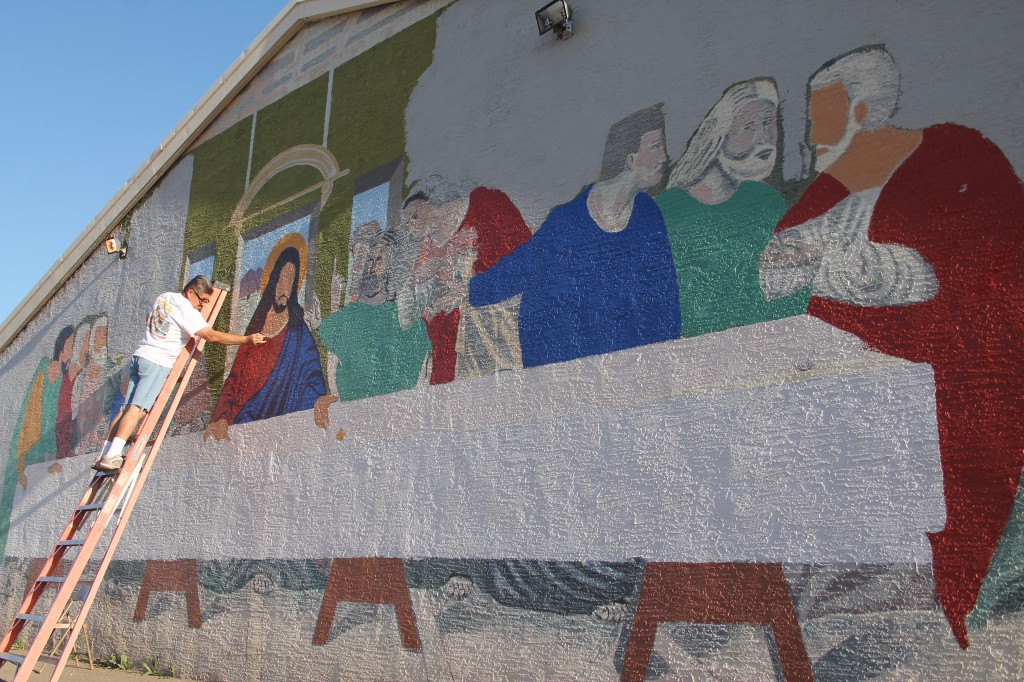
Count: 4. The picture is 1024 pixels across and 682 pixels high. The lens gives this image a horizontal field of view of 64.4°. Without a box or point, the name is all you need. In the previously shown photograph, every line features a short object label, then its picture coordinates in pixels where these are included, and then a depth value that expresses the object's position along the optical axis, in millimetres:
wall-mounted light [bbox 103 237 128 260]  7988
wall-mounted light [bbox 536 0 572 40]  4961
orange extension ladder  4648
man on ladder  5711
